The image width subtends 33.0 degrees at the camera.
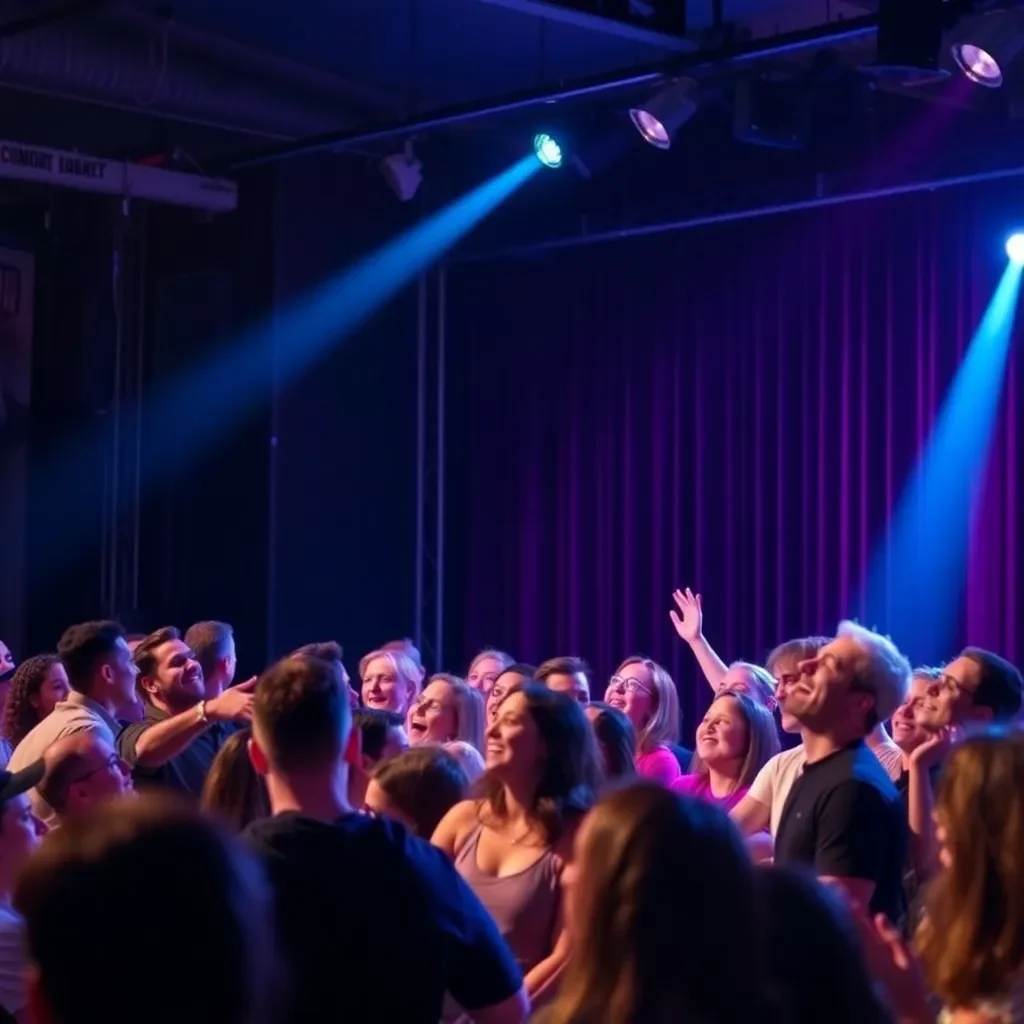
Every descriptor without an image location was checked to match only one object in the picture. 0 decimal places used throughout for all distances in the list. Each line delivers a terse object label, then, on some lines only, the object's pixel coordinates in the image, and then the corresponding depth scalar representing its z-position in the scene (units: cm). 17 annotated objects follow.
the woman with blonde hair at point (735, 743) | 523
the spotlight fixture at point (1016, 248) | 897
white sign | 875
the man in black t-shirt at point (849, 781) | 343
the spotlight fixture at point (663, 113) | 798
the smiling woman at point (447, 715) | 564
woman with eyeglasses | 623
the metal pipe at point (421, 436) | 1080
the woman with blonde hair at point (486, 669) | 720
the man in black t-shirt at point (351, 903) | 251
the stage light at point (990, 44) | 653
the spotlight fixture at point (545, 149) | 899
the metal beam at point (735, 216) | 862
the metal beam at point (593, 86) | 681
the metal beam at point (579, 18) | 667
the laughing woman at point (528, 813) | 356
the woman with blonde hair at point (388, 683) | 672
